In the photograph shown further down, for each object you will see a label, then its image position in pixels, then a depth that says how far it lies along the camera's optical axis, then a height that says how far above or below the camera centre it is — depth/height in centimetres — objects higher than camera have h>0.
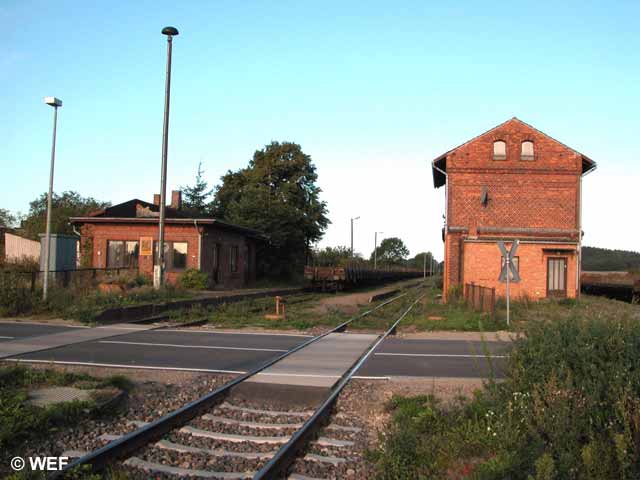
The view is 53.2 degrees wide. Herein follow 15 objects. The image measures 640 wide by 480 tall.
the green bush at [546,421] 499 -136
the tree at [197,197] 6494 +658
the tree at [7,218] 6762 +406
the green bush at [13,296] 1823 -117
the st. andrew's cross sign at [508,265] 1809 +15
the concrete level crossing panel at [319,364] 923 -173
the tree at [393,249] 16250 +456
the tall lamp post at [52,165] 1894 +275
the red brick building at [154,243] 3319 +89
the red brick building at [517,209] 3128 +315
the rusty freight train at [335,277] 4372 -84
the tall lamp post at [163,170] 2294 +324
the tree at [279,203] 4900 +522
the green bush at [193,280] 3066 -92
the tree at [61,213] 4341 +348
